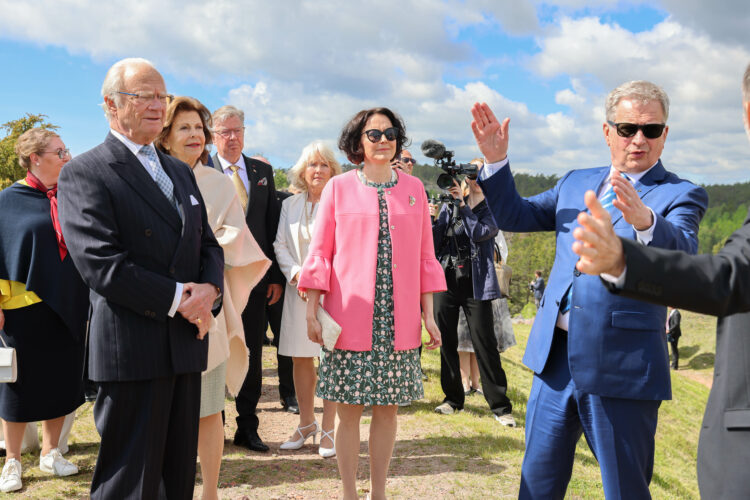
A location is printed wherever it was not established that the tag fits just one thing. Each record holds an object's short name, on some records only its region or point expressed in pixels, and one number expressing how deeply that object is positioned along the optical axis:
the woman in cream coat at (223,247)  3.60
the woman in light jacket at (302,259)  5.02
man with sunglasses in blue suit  2.63
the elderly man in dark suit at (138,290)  2.52
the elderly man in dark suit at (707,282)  1.48
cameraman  6.02
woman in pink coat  3.63
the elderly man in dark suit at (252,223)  5.00
